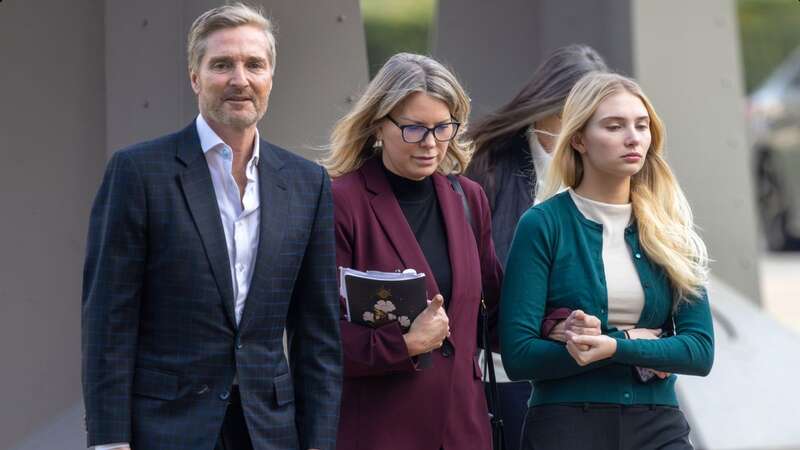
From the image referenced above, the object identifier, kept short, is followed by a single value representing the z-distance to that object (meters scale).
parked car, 39.91
